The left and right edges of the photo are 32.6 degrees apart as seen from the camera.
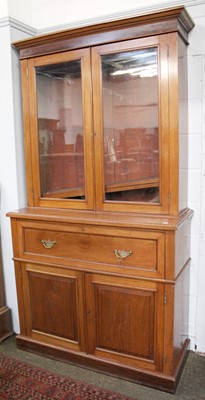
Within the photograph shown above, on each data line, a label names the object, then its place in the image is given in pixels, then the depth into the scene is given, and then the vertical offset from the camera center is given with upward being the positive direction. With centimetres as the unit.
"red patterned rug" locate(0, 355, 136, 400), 193 -133
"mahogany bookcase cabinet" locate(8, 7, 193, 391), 187 -30
